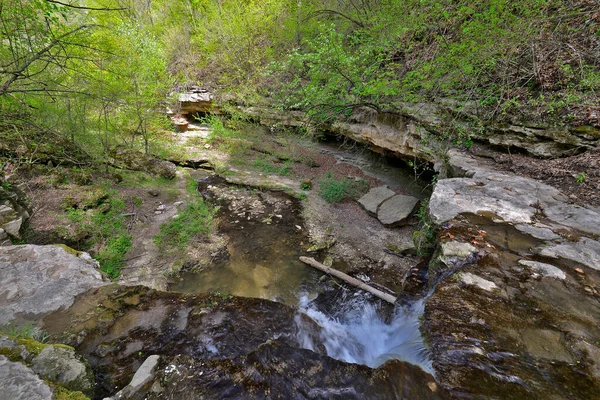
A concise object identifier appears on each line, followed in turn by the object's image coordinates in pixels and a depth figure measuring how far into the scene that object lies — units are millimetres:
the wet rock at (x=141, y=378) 1990
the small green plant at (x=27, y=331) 2670
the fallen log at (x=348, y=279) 4137
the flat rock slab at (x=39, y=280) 3059
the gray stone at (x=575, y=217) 2915
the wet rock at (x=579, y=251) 2416
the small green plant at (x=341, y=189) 7984
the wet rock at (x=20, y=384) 1546
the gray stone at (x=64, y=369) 1993
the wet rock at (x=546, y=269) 2308
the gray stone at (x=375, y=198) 7289
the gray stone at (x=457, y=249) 2633
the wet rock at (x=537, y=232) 2785
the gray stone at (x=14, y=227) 4758
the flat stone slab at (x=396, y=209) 6602
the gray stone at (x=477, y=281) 2240
